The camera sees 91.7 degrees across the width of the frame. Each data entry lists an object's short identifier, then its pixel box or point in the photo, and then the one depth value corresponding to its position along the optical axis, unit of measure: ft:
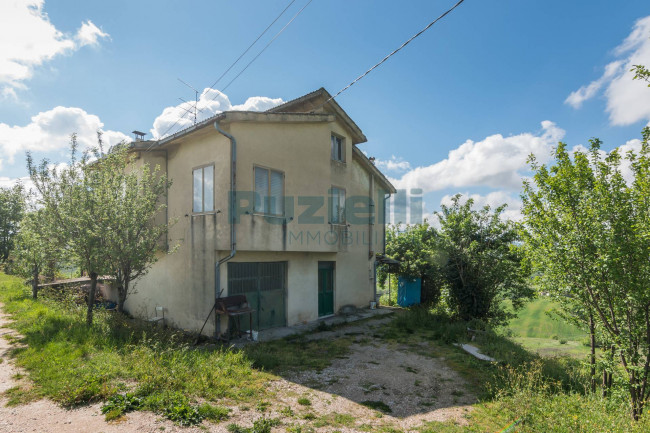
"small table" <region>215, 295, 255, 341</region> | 30.40
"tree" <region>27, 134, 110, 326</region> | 28.04
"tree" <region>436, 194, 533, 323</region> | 37.86
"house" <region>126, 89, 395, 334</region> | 32.07
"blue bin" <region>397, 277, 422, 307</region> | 58.13
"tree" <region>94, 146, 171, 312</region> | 28.78
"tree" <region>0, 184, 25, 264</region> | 90.27
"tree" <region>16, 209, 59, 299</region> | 29.53
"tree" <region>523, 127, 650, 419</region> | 15.96
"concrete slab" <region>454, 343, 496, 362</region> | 27.37
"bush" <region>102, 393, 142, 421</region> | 15.02
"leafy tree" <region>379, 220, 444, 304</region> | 56.13
